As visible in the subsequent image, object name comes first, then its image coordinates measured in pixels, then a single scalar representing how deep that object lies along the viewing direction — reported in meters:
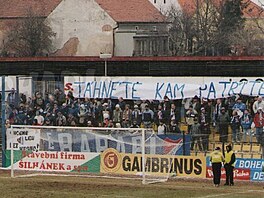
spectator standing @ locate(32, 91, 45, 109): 38.31
